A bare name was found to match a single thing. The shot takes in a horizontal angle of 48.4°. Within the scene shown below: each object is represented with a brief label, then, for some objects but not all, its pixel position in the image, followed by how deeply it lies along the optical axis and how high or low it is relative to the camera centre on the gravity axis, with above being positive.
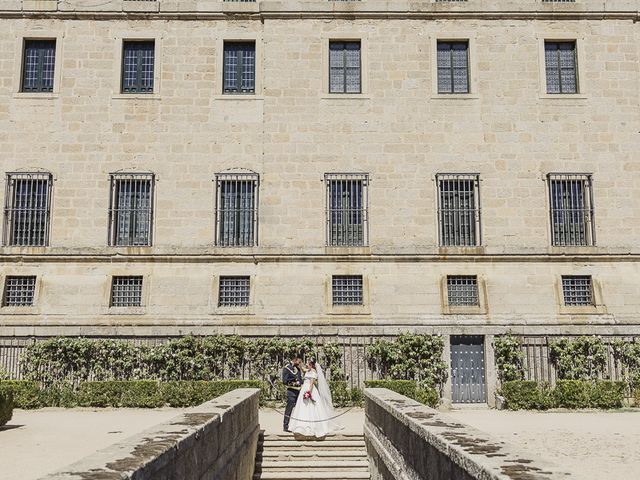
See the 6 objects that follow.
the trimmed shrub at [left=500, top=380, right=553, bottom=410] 21.66 -1.89
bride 15.50 -1.65
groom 16.58 -1.18
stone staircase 14.49 -2.62
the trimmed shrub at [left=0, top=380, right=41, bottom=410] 21.28 -1.78
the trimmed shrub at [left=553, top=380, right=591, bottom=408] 21.62 -1.85
